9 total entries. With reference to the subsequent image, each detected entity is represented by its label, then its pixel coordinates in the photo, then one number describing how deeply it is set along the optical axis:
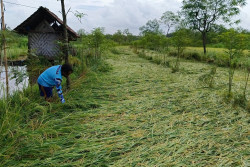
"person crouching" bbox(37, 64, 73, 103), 3.35
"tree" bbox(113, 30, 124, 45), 32.19
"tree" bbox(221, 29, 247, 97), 4.06
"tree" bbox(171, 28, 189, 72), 7.56
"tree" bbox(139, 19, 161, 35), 34.99
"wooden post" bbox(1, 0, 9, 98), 2.87
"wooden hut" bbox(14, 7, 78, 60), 8.34
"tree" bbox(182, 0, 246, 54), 12.80
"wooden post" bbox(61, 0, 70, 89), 4.08
